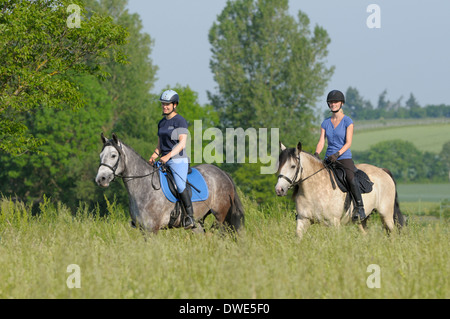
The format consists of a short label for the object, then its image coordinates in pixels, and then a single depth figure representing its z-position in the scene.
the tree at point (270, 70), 63.50
